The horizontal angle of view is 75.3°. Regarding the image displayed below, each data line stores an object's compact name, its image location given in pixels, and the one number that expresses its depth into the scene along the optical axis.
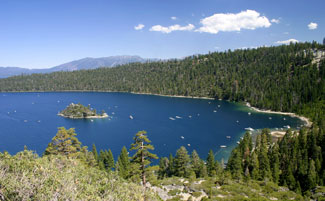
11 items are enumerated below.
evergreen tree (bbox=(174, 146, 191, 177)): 54.40
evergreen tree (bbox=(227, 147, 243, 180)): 54.02
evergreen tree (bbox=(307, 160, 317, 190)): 48.06
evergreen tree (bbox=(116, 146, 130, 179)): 57.30
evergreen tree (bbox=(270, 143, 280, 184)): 52.33
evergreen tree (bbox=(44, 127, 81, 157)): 40.28
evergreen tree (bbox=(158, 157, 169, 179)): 57.52
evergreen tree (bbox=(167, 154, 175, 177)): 57.08
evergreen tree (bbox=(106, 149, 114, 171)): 64.06
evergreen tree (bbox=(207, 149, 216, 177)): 56.64
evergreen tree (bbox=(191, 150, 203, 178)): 54.94
